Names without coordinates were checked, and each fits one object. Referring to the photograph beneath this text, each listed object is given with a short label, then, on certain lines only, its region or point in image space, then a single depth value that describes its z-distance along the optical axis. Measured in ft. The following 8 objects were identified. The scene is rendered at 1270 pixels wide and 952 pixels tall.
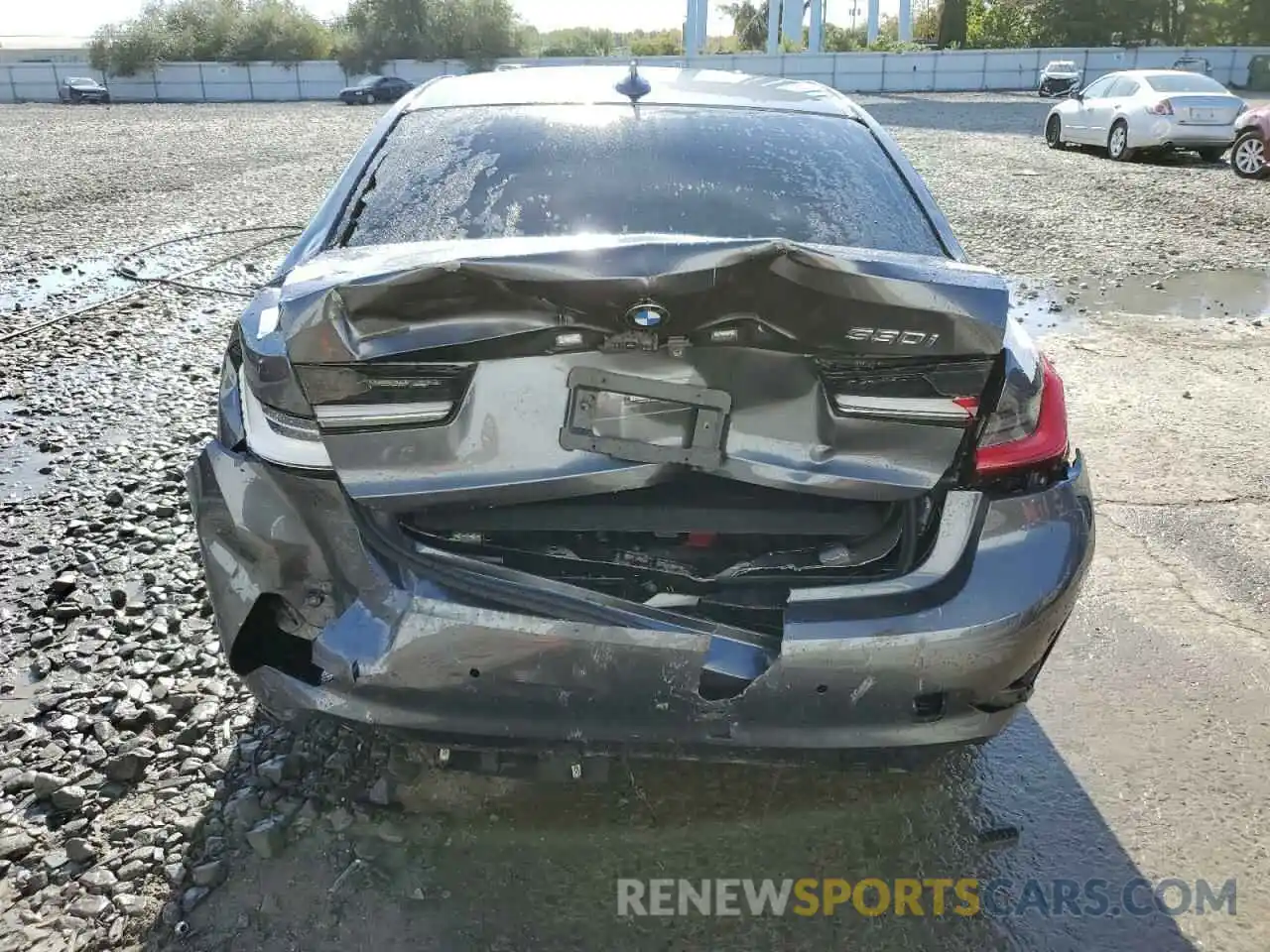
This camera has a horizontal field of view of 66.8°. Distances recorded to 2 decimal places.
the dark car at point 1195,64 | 120.67
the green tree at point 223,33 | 169.48
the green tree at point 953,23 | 179.32
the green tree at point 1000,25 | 174.70
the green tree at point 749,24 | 262.06
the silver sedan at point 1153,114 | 46.96
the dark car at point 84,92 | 135.23
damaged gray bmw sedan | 5.86
